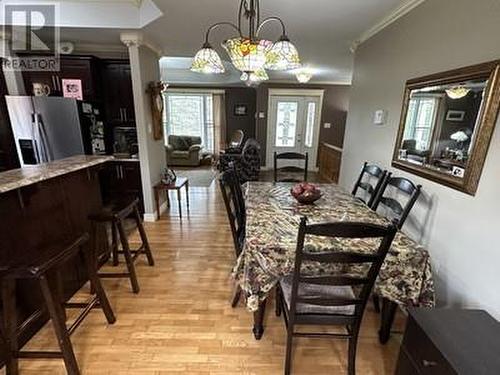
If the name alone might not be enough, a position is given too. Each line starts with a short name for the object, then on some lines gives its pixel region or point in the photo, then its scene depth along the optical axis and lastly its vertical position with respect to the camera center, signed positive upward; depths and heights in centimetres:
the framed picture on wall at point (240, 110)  832 +17
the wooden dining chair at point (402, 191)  188 -55
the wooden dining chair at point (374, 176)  241 -54
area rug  592 -145
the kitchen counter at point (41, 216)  163 -73
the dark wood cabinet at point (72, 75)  340 +45
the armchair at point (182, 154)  764 -109
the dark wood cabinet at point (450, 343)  98 -86
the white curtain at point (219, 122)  816 -21
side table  379 -102
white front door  733 -22
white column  319 +3
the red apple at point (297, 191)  215 -58
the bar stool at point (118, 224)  209 -90
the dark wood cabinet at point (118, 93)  359 +26
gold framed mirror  148 -2
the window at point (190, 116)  824 -4
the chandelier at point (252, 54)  163 +38
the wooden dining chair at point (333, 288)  118 -91
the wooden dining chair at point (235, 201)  206 -67
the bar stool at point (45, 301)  132 -98
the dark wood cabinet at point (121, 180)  369 -90
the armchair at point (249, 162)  543 -91
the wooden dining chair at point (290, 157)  288 -42
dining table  147 -79
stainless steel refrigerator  308 -19
